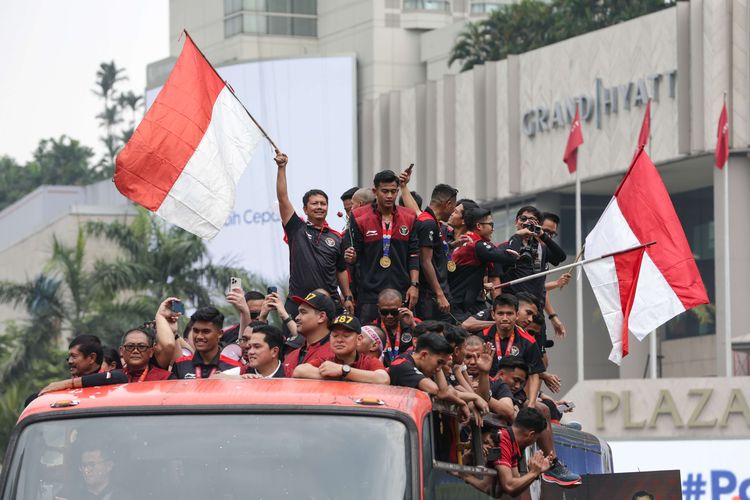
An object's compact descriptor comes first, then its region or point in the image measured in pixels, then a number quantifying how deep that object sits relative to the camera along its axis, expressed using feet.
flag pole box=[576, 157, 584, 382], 153.99
